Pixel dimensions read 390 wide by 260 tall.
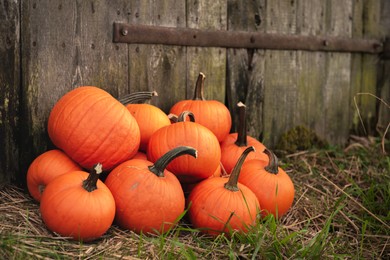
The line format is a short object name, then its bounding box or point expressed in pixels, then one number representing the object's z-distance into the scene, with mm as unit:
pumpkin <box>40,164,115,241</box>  2305
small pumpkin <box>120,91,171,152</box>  2955
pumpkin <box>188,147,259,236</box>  2553
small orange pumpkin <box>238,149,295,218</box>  2830
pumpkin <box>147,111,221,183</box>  2730
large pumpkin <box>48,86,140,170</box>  2637
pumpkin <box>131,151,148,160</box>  2893
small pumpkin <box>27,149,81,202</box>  2617
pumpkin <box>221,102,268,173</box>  3156
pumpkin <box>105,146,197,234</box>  2479
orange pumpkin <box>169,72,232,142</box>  3229
